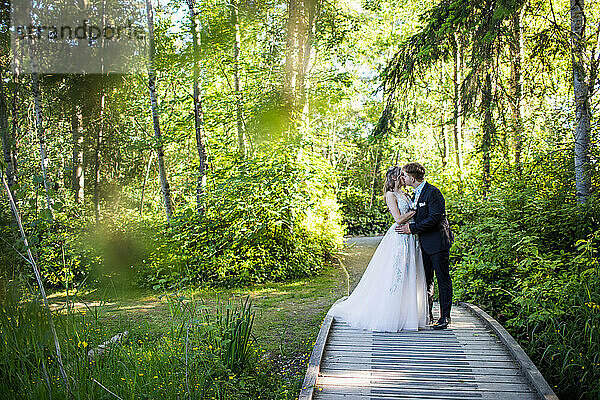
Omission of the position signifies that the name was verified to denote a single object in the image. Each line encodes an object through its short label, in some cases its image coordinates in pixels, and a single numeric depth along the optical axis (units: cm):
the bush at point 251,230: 1065
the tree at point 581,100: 565
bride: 520
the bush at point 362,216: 2095
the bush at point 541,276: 388
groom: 501
